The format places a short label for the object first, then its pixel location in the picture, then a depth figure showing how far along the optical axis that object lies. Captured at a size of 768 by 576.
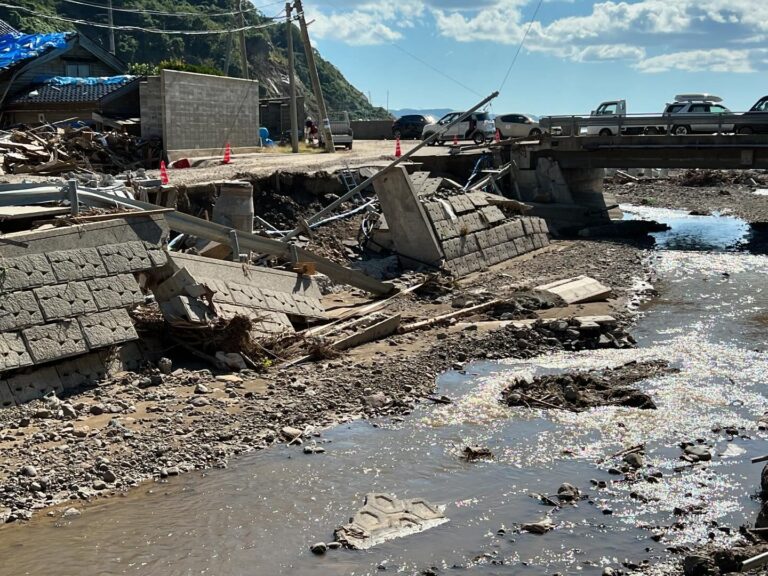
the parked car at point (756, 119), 31.78
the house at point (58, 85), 33.25
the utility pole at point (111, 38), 42.78
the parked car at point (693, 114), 32.47
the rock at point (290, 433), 11.94
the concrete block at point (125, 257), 13.89
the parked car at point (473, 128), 43.59
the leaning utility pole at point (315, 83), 34.03
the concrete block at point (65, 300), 12.79
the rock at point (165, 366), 13.80
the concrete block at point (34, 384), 12.31
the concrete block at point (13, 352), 12.05
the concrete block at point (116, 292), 13.47
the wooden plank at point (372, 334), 15.84
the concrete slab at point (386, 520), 9.42
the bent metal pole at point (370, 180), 19.98
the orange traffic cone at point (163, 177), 21.50
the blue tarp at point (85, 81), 34.81
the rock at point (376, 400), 13.24
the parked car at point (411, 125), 50.22
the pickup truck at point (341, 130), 40.41
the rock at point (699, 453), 11.56
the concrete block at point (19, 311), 12.30
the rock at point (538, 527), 9.69
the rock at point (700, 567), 8.42
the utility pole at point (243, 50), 39.59
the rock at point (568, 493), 10.44
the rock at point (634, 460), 11.33
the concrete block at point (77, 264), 13.16
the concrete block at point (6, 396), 12.11
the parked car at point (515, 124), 42.44
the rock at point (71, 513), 9.70
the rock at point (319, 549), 9.16
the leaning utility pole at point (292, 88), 34.42
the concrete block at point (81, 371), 12.98
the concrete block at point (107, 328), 13.13
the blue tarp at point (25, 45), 35.47
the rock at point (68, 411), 12.09
